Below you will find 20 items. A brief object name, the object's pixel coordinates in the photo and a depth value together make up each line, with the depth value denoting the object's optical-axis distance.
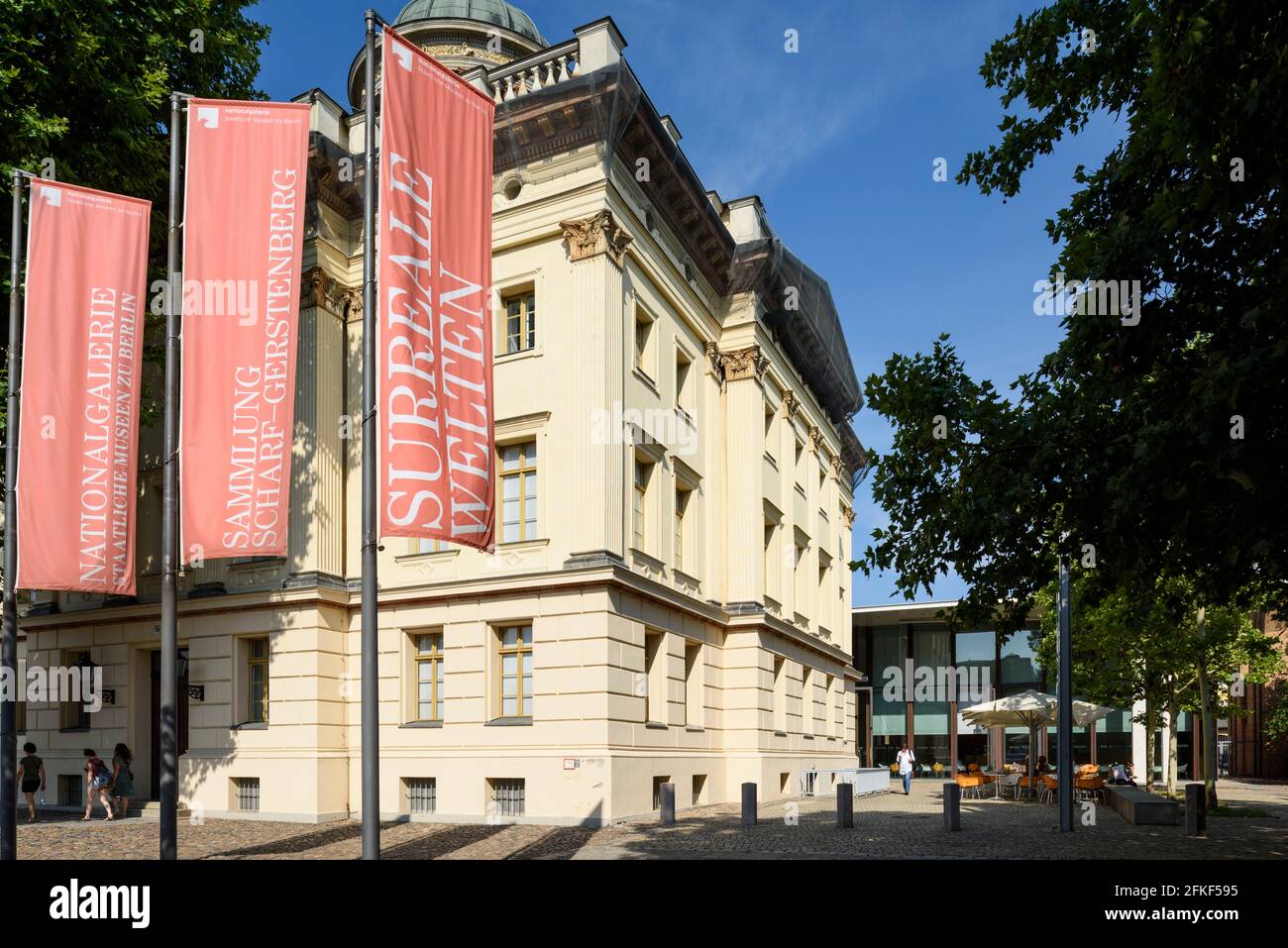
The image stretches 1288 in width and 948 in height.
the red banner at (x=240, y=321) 16.03
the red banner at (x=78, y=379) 17.53
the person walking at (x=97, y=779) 23.47
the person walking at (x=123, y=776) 24.81
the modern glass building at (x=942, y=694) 59.78
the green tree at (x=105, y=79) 19.09
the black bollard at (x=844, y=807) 20.81
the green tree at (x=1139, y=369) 9.98
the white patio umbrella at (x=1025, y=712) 30.08
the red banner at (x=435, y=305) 12.90
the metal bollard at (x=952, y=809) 20.00
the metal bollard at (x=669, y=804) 20.47
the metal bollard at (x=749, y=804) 20.47
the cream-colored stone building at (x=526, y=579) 22.48
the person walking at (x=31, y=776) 23.00
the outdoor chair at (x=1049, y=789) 27.80
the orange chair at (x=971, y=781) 29.94
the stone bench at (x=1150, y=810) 21.83
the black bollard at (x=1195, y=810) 19.02
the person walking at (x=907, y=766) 36.84
